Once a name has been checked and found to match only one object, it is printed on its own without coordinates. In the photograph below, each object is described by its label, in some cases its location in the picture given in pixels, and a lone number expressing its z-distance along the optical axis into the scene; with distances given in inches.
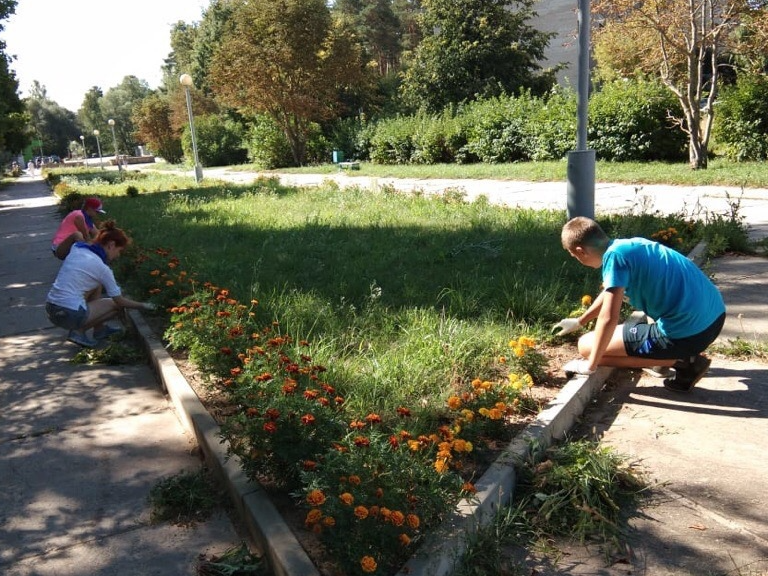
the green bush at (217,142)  1732.3
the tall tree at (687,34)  564.4
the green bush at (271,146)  1365.7
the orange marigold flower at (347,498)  92.7
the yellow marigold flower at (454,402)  133.4
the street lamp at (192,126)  936.3
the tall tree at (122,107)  3855.8
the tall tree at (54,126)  4286.4
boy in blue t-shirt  146.6
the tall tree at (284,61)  1208.2
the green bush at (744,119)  597.3
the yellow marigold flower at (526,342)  160.6
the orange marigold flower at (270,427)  110.7
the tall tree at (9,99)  838.5
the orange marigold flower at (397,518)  92.0
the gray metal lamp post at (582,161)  251.9
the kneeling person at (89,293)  227.0
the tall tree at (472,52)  1114.7
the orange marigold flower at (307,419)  112.7
